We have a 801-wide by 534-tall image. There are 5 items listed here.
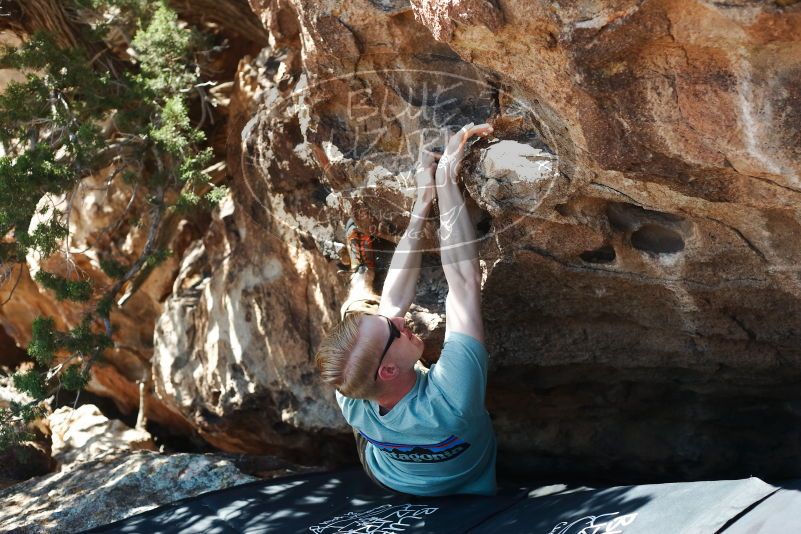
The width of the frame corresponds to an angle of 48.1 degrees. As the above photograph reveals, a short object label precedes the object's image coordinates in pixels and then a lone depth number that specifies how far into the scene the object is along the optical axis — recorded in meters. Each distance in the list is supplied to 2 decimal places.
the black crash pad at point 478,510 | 2.28
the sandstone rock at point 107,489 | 3.64
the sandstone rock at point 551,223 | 2.20
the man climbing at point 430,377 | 2.90
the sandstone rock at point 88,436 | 4.79
